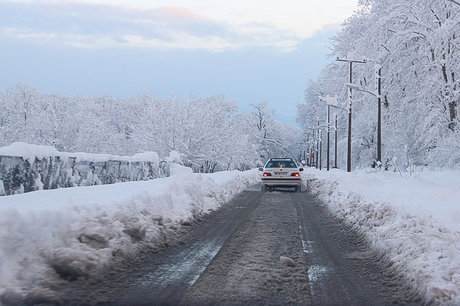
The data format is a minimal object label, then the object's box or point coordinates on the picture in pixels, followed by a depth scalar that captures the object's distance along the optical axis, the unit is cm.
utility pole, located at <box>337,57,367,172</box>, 3979
